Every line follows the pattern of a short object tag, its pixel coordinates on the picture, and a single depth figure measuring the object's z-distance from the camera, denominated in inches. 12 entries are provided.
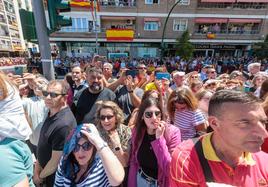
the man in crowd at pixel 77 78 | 164.2
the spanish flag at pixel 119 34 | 905.5
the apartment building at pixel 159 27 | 893.8
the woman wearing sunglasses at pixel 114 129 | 80.3
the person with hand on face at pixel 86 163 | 55.2
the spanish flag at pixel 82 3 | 545.6
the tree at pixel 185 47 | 872.3
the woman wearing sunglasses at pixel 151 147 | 70.7
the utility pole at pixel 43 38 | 110.0
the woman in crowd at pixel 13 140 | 45.3
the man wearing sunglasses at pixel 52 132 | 72.3
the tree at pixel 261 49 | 884.1
